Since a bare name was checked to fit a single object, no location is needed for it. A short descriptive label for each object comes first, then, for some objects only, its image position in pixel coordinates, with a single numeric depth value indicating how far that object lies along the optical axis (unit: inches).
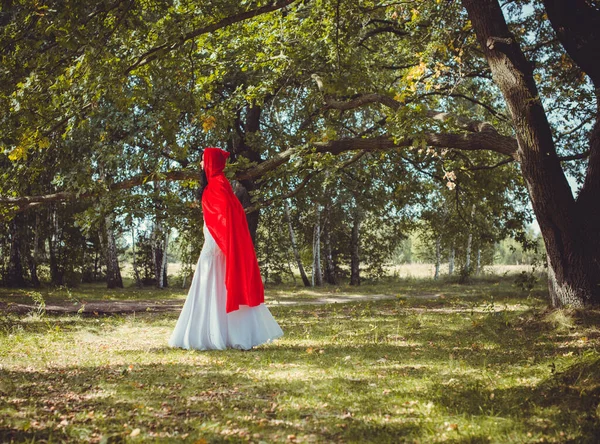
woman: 275.6
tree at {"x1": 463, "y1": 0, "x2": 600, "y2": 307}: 326.6
